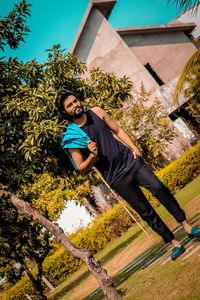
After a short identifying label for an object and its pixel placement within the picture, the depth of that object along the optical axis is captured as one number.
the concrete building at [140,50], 19.27
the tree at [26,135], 4.36
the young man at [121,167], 3.63
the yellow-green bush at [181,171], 13.69
